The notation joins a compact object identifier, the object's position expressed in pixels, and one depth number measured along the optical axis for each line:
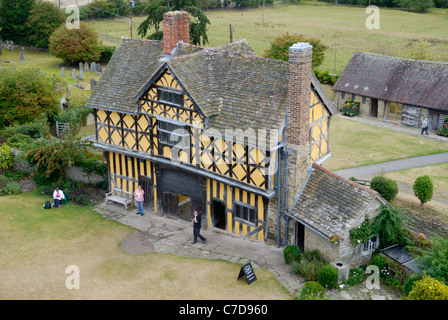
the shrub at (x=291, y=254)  21.09
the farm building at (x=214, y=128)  21.44
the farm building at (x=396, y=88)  38.66
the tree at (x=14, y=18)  57.91
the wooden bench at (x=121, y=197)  27.07
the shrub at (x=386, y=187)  25.45
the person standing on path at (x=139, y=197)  26.11
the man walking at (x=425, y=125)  37.95
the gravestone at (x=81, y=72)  48.25
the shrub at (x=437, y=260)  17.91
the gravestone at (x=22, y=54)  55.63
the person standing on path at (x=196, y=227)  22.98
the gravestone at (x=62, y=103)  38.65
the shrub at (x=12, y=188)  28.58
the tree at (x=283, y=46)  45.81
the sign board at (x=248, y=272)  19.67
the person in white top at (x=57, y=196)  26.98
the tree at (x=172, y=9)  45.94
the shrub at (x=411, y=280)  18.81
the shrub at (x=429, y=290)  16.83
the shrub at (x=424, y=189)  25.72
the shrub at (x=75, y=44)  51.28
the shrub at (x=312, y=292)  18.47
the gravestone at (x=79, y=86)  45.36
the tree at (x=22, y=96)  33.97
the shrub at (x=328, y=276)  19.14
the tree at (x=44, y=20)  56.38
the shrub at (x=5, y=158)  30.00
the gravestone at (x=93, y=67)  51.36
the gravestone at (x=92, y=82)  43.72
